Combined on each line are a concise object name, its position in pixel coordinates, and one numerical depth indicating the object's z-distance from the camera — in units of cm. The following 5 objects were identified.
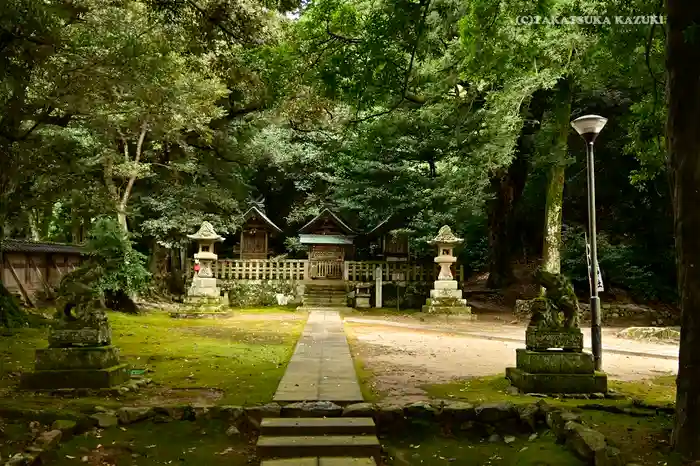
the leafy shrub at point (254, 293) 2306
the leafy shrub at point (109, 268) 649
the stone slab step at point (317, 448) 456
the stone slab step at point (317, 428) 495
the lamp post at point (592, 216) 748
